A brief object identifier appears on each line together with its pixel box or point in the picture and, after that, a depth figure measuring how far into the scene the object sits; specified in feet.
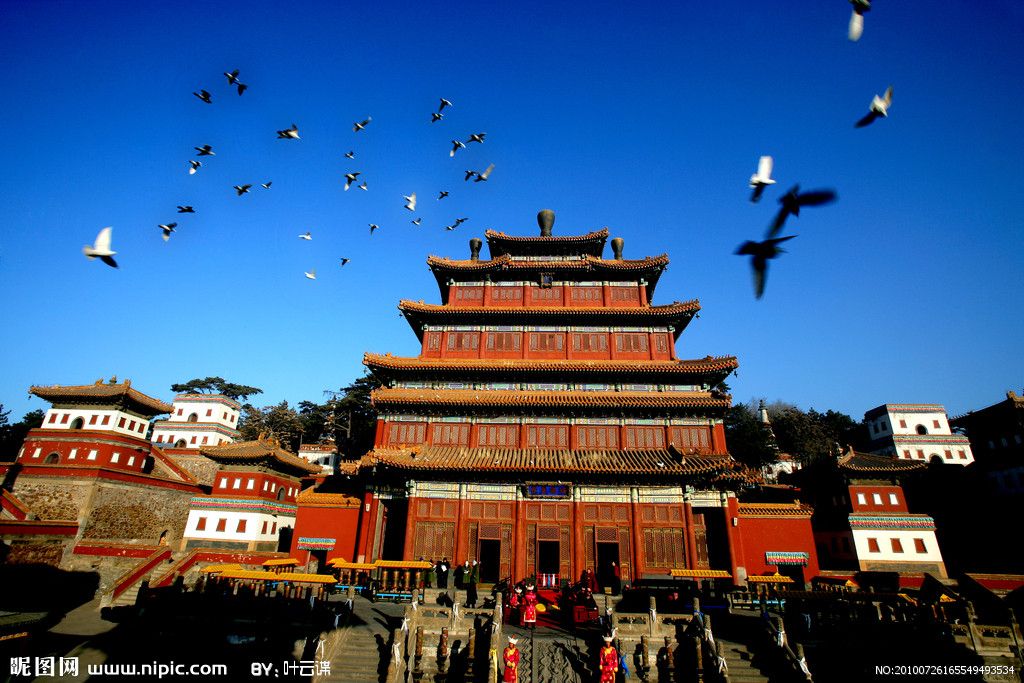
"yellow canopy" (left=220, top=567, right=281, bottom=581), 63.73
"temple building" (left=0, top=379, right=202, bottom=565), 103.60
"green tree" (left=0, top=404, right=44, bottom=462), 147.02
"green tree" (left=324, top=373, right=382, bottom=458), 179.73
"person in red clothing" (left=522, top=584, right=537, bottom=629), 51.58
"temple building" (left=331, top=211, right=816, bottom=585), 78.48
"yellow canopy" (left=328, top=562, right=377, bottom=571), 69.13
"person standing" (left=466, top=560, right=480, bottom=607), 57.21
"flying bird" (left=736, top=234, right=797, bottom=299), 17.10
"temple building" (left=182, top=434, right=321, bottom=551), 102.58
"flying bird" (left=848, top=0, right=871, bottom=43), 19.63
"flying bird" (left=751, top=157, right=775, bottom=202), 22.65
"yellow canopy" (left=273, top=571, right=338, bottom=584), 59.63
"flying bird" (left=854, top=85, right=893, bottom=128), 21.40
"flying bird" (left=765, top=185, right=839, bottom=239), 17.70
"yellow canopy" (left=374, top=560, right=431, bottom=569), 67.97
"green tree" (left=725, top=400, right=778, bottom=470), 164.76
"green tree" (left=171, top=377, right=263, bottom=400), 247.91
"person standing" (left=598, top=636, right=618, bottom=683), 42.16
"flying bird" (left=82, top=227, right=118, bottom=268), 31.24
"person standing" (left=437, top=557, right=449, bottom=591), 70.89
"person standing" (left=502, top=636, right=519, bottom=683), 42.68
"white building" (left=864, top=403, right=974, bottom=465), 164.25
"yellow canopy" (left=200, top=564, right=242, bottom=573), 70.75
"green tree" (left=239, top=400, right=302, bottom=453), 193.77
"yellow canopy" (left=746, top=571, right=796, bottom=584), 65.98
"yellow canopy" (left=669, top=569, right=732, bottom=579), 62.85
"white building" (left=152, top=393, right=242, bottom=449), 188.24
